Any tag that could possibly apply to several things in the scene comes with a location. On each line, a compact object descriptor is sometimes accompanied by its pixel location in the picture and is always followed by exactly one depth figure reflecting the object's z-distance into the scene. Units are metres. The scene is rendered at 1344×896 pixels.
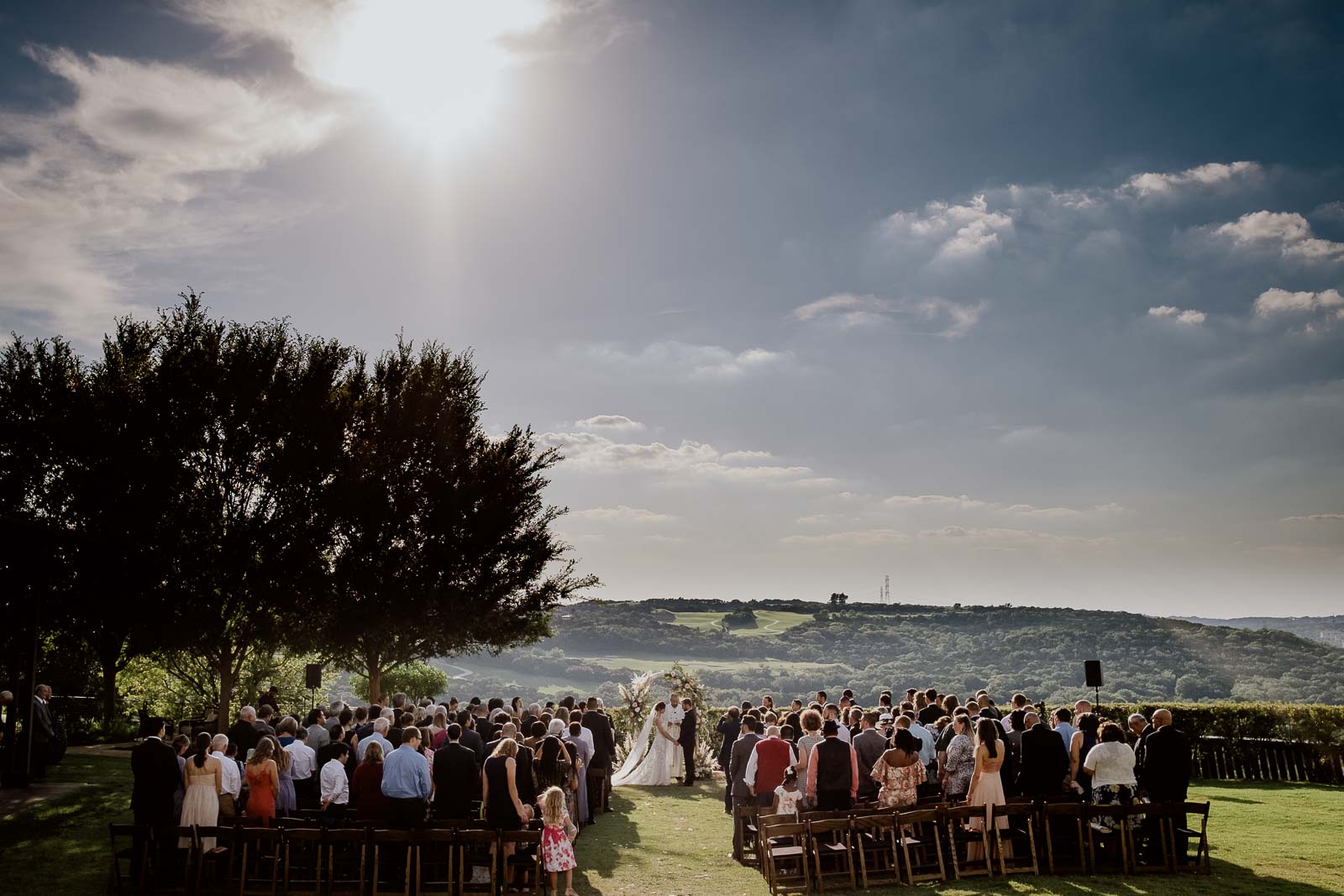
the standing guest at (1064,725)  13.82
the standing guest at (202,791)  11.31
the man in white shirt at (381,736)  12.16
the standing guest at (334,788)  11.91
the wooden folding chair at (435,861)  10.70
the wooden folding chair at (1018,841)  12.03
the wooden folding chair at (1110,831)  12.05
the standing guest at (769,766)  13.40
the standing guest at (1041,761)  12.77
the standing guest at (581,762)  15.40
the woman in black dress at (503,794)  11.22
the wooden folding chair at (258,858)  10.83
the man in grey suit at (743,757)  14.34
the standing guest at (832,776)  12.34
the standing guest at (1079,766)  13.24
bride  23.83
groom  23.62
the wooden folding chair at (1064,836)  12.07
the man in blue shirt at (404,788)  11.20
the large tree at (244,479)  23.12
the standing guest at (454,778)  11.61
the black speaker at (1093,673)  23.33
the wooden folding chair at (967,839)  11.91
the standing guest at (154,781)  11.29
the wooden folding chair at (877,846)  11.62
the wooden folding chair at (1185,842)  12.21
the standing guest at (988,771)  12.07
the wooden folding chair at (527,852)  10.84
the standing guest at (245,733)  13.59
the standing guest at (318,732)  13.80
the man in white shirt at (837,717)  13.51
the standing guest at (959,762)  12.84
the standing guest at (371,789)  11.48
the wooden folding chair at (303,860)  10.75
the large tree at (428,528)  24.47
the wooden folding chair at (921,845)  11.70
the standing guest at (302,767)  12.72
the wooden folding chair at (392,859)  10.68
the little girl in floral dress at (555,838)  10.86
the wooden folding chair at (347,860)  10.76
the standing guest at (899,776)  12.45
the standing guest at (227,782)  11.58
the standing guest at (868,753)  13.51
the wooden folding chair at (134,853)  10.95
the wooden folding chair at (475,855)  10.81
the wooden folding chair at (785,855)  11.48
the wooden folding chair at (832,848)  11.51
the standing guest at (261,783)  11.51
